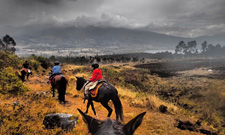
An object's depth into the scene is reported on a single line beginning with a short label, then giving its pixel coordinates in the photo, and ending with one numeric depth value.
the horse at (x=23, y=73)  13.46
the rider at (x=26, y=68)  13.80
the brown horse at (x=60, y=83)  8.27
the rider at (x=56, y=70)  8.79
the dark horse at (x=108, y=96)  5.70
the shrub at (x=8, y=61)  14.99
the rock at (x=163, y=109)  8.39
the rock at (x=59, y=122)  4.92
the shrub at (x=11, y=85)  8.62
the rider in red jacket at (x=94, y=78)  6.16
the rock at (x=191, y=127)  6.41
